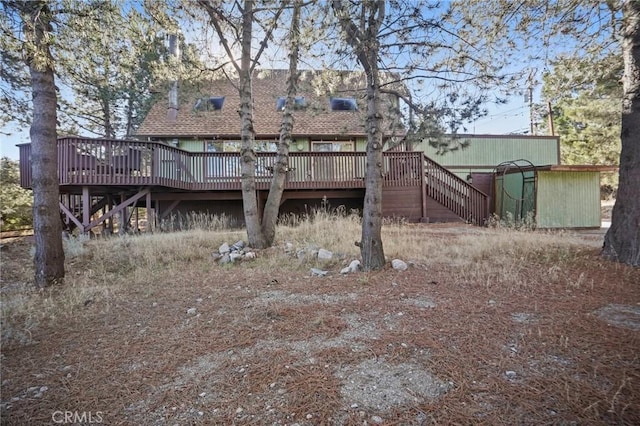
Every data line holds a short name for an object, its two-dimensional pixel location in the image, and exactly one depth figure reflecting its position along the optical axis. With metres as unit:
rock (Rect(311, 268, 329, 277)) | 4.58
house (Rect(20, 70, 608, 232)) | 8.84
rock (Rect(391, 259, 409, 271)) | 4.68
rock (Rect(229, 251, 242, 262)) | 5.61
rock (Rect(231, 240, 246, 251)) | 6.29
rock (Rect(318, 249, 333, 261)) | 5.39
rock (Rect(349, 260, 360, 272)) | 4.70
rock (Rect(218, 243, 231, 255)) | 6.02
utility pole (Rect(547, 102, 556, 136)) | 19.47
